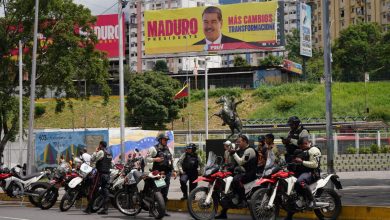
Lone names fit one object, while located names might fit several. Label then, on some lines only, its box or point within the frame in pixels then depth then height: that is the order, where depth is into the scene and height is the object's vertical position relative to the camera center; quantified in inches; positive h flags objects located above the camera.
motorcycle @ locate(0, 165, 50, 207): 830.5 -76.2
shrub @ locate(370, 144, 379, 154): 1717.5 -78.7
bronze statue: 1050.1 +2.1
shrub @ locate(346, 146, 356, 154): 1709.6 -80.1
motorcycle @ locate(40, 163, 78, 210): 780.6 -74.7
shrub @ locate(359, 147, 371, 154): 1707.7 -82.7
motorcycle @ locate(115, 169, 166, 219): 631.2 -68.7
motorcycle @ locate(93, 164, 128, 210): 674.2 -62.2
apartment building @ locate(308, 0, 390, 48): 4606.3 +658.0
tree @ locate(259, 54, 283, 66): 3821.4 +300.3
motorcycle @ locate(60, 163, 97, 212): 731.4 -69.4
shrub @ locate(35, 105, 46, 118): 3110.2 +34.0
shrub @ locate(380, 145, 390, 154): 1723.8 -80.5
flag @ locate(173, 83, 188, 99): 2047.6 +66.6
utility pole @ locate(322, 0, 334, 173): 660.1 +18.1
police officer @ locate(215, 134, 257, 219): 591.5 -40.2
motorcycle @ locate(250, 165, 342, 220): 546.0 -60.6
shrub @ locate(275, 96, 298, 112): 3009.4 +49.0
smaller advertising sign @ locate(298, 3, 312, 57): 3164.4 +371.2
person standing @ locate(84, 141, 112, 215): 702.5 -49.3
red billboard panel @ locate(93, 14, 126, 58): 3321.9 +388.7
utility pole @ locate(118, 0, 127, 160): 990.4 +65.7
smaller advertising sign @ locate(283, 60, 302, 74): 3518.7 +241.0
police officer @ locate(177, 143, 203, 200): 705.0 -46.1
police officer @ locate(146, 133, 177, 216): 668.7 -37.0
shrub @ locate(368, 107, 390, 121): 2760.8 +0.8
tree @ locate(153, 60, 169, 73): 4335.6 +303.1
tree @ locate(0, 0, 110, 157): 1755.7 +160.6
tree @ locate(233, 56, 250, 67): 4060.5 +303.5
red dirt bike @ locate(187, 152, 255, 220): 584.1 -62.8
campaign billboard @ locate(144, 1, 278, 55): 3120.1 +384.6
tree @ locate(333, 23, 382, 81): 3757.4 +311.0
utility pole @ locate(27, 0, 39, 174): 1180.5 -14.2
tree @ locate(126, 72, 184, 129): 2915.8 +56.2
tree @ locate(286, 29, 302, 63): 4534.7 +419.2
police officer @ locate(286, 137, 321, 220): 549.6 -38.4
